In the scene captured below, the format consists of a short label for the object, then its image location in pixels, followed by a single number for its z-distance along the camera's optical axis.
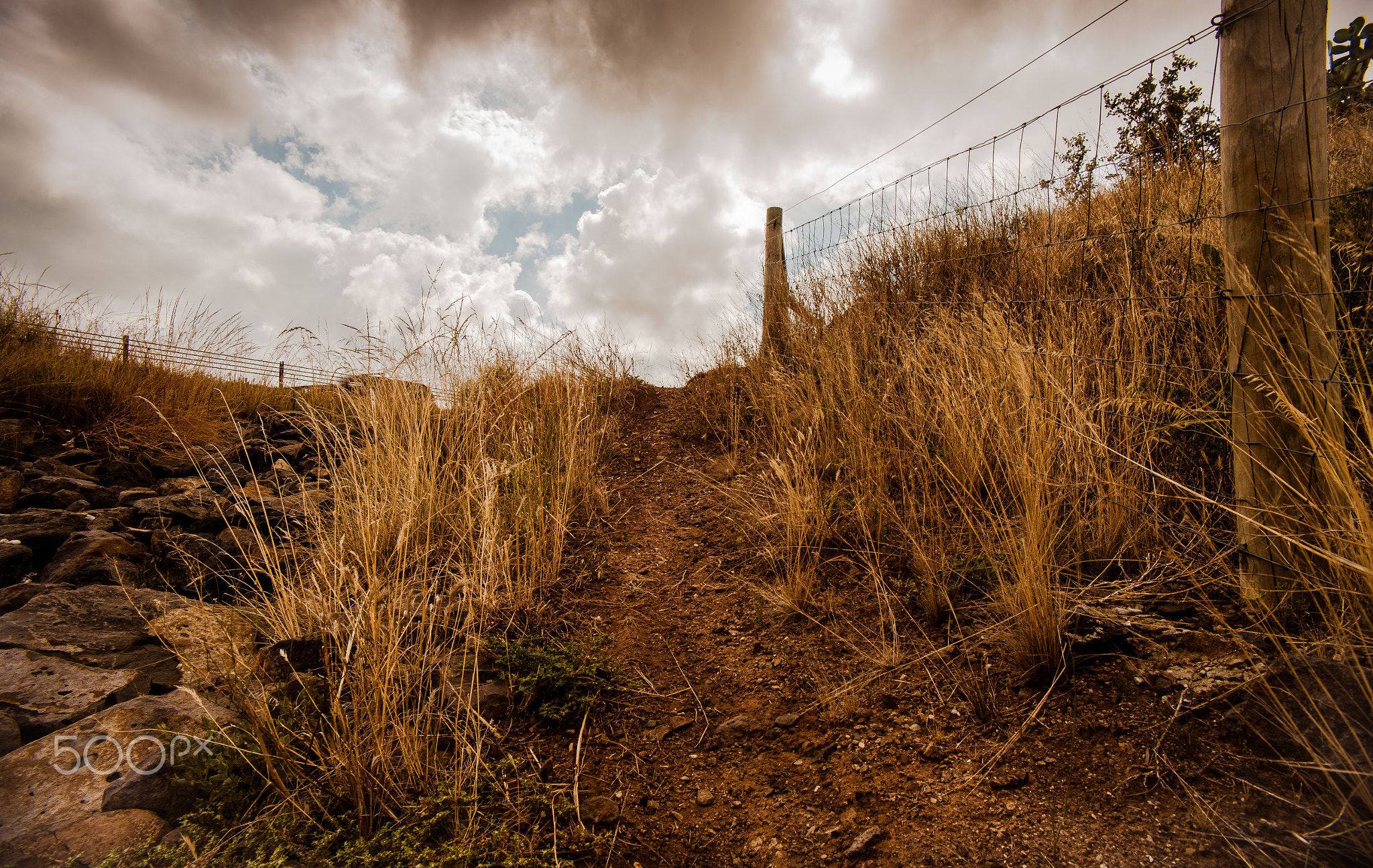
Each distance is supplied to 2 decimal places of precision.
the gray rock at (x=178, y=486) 4.39
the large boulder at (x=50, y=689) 1.96
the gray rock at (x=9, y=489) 3.77
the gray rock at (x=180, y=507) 3.72
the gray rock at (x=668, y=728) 2.31
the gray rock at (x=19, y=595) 2.68
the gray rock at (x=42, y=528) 3.27
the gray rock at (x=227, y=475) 4.79
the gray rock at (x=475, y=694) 2.14
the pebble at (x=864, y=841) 1.68
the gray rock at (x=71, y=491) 3.94
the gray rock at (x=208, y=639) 2.13
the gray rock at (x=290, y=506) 3.40
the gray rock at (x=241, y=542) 3.30
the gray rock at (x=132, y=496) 4.04
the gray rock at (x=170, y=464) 4.81
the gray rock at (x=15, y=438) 4.40
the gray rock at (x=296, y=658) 2.22
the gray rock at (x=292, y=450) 5.27
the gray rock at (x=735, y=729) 2.28
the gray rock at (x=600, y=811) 1.90
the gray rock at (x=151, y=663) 2.27
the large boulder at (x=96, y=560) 3.03
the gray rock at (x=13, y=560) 3.03
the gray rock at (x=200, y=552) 3.21
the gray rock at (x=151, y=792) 1.71
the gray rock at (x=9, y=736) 1.85
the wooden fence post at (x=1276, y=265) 1.87
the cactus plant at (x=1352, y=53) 3.56
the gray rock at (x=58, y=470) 4.27
